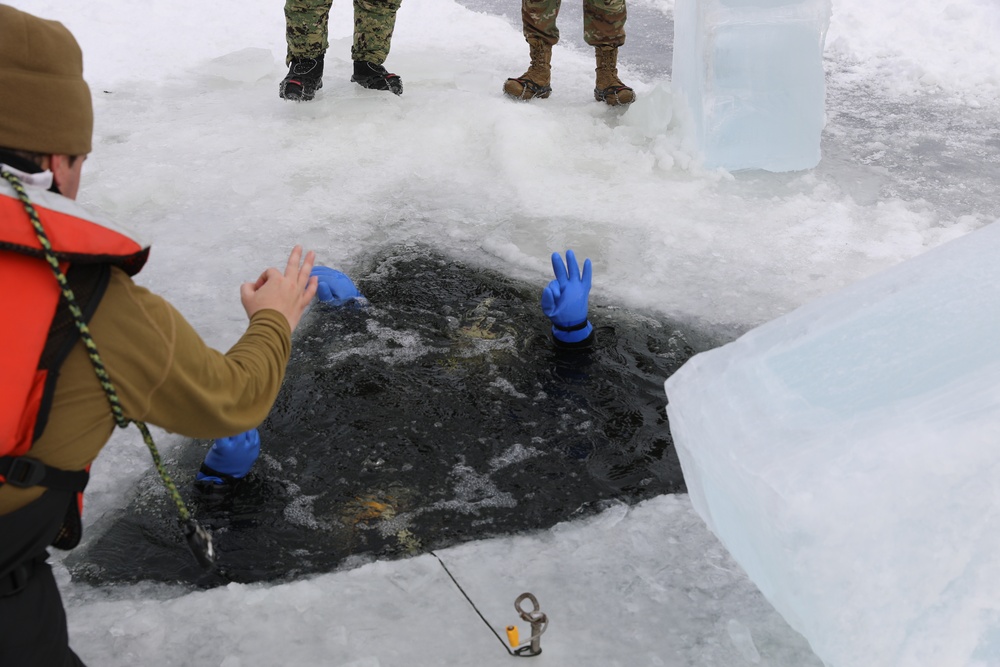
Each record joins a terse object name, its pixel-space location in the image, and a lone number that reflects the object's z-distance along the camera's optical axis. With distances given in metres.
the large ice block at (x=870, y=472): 1.52
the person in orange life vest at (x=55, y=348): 1.24
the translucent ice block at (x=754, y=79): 4.08
